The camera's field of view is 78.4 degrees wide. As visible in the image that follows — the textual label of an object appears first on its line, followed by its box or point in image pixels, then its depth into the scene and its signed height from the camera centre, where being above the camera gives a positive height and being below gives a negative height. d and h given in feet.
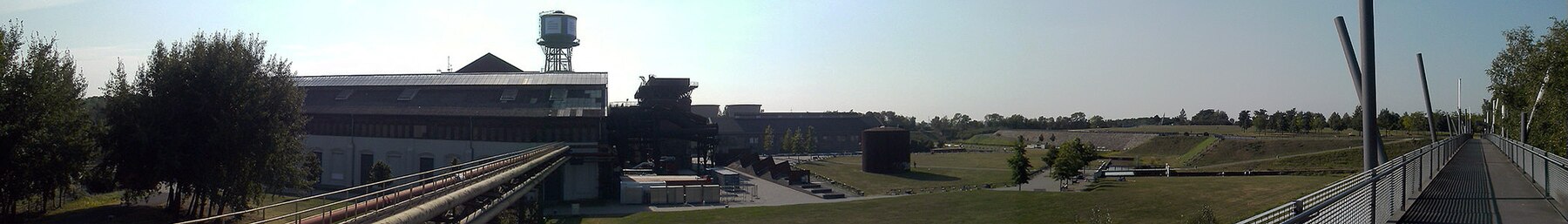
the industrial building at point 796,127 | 383.04 +0.78
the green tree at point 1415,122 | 316.40 +3.71
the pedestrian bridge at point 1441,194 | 31.12 -3.02
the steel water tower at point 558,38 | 265.13 +24.65
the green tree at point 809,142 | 355.77 -5.22
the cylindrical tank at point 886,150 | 235.81 -5.16
